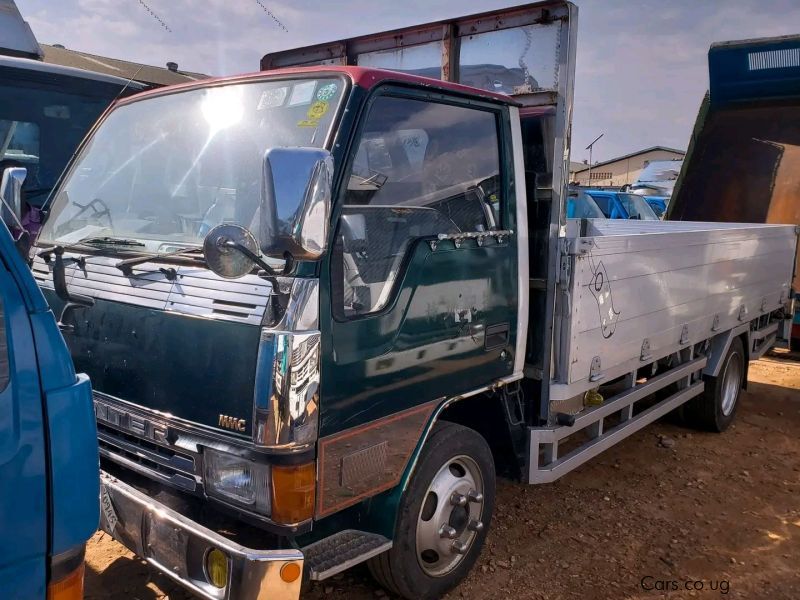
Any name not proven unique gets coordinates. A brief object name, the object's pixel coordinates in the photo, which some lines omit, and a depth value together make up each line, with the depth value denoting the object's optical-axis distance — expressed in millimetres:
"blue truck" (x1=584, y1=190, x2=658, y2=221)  13539
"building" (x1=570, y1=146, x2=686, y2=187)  38156
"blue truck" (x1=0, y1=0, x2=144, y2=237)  6117
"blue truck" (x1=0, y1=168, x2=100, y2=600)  1517
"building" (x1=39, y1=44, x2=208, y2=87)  8883
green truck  2234
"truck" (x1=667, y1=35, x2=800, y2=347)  7203
